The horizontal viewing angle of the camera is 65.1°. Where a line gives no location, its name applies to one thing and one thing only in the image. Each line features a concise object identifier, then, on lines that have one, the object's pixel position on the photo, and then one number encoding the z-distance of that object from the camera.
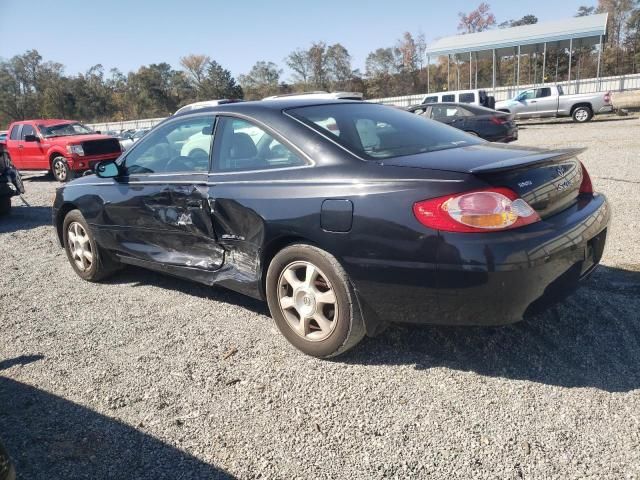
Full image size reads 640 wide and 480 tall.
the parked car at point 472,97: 22.23
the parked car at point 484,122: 13.86
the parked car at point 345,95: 11.34
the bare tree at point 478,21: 60.81
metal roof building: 29.05
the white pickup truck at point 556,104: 21.92
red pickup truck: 13.77
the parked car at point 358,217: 2.46
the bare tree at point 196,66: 69.56
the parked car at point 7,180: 9.12
